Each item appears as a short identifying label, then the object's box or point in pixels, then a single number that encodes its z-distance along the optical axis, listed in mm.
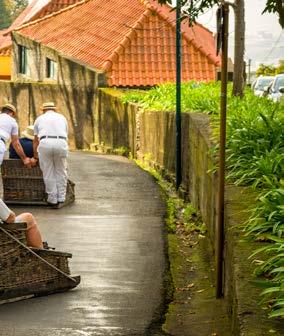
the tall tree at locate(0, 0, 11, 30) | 94812
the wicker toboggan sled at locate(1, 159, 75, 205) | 15203
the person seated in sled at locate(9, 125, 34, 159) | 15398
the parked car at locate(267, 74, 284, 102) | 30734
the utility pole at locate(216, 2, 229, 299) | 8328
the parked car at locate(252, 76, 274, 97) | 37938
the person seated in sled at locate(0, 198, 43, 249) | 8977
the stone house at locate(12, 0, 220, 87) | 34594
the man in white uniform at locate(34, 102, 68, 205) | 14758
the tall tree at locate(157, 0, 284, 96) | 18641
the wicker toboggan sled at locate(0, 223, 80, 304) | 8539
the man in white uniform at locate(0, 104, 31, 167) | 13588
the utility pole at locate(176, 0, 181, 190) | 16938
